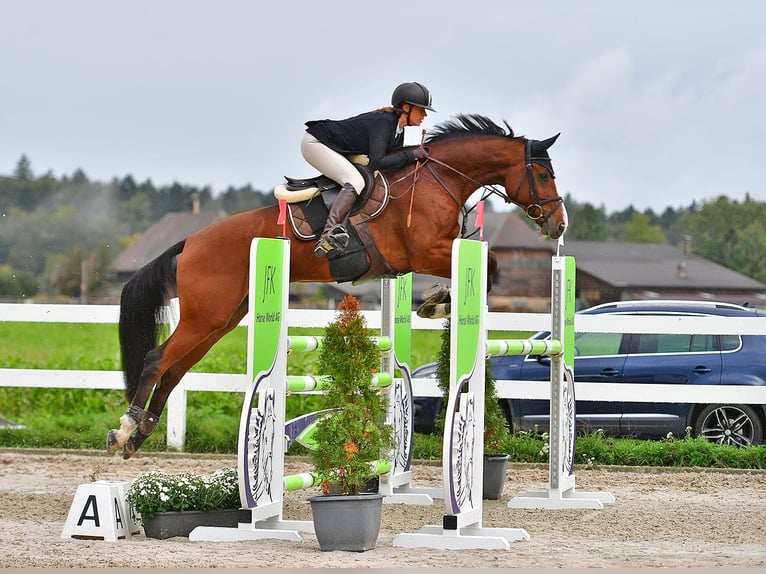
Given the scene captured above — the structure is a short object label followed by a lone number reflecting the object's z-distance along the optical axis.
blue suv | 14.90
